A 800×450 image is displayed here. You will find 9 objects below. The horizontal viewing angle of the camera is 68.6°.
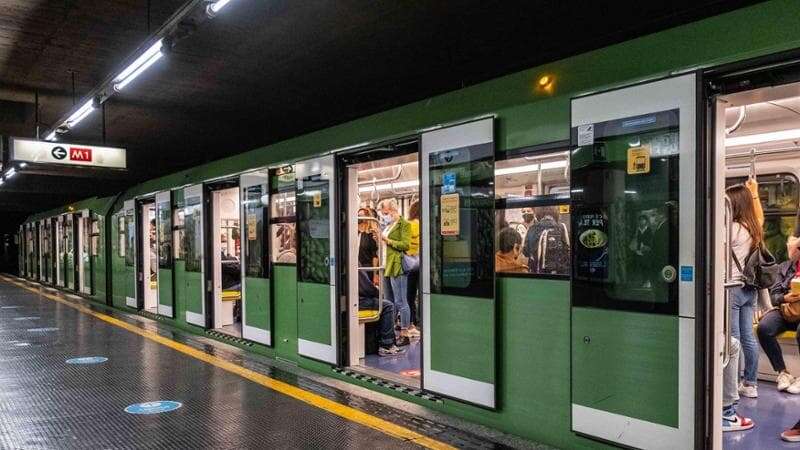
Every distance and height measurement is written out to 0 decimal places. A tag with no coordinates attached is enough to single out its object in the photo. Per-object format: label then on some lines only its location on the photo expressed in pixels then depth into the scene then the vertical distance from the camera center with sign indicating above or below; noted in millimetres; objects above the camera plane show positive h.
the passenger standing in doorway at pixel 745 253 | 4680 -361
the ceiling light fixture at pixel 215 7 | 3578 +1286
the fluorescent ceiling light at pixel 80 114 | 6191 +1158
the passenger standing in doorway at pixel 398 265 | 7246 -651
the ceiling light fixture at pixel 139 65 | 4426 +1233
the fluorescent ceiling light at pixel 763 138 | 5277 +651
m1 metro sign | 6914 +783
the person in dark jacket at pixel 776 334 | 5062 -1115
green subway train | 3109 -175
